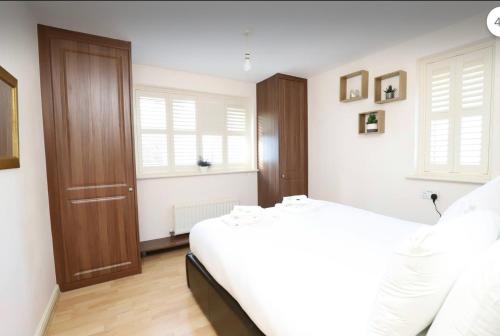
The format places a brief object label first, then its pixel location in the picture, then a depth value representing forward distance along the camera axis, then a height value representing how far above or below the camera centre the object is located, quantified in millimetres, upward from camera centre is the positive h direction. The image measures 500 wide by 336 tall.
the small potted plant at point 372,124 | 2829 +333
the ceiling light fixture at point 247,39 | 2311 +1175
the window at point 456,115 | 2143 +342
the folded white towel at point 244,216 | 1951 -534
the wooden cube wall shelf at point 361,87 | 2938 +840
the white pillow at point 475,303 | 603 -410
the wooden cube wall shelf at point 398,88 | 2580 +726
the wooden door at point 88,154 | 2186 +10
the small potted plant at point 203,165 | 3545 -165
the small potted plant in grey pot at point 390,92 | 2691 +672
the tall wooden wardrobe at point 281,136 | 3553 +254
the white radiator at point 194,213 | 3290 -853
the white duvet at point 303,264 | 938 -592
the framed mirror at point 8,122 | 1320 +202
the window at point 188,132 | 3219 +328
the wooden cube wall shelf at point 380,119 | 2791 +379
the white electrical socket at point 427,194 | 2452 -449
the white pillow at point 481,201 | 1349 -302
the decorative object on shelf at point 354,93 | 3051 +754
